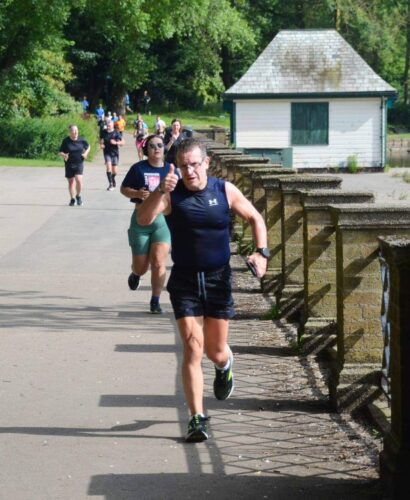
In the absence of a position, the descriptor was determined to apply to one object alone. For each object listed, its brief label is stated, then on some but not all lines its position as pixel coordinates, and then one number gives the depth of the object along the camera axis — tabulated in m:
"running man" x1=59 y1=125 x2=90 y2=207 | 28.73
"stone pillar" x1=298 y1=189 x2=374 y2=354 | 10.45
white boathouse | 50.78
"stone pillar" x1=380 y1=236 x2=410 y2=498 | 6.40
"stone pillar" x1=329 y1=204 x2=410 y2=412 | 8.52
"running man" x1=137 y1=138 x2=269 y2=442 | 8.03
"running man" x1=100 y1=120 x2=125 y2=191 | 33.88
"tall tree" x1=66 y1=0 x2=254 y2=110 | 72.19
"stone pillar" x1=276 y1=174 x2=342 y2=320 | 12.84
